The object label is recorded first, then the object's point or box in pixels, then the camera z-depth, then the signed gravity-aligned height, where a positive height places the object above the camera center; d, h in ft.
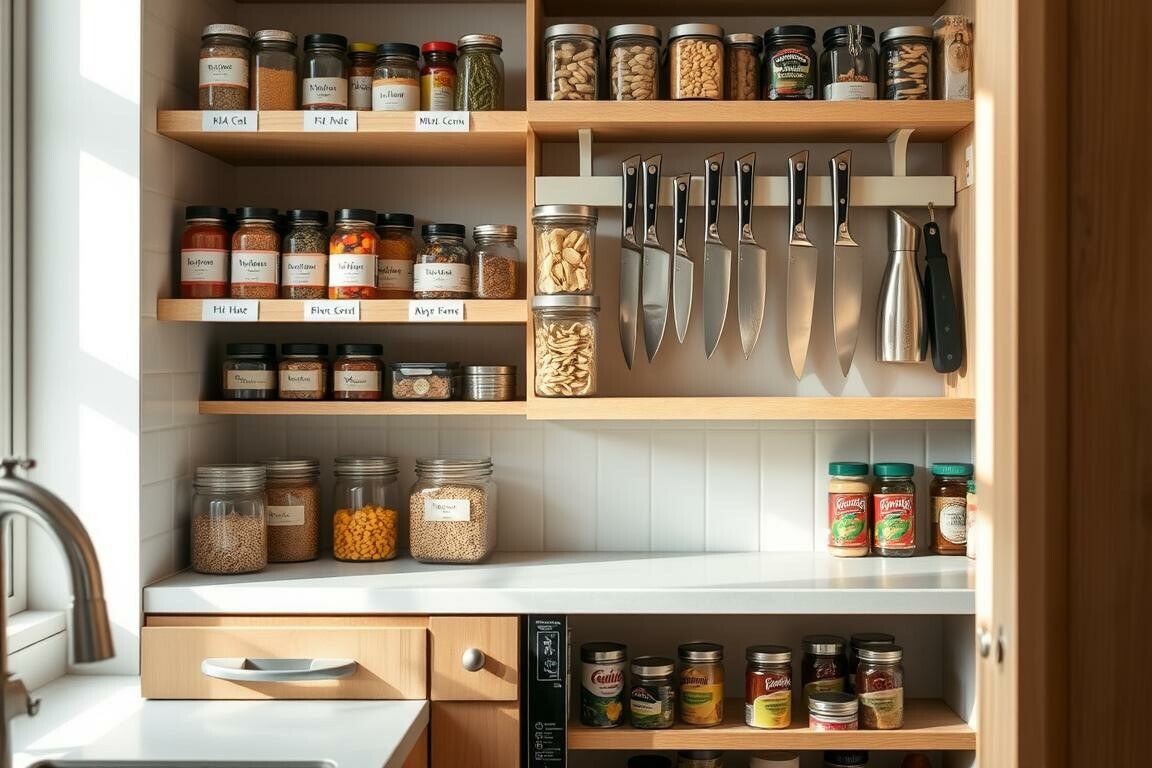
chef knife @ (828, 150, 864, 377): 7.48 +0.75
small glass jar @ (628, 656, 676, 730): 6.85 -1.77
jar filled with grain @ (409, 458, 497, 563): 7.26 -0.75
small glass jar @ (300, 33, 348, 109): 7.17 +1.91
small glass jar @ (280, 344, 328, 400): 7.39 +0.10
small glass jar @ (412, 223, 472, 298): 7.23 +0.75
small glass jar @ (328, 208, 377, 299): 7.18 +0.79
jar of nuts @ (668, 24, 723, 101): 7.16 +1.96
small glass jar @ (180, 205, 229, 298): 7.17 +0.80
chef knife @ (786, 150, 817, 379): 7.47 +0.76
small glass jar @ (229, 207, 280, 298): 7.21 +0.80
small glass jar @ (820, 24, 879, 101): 7.22 +1.97
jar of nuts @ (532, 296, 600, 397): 7.17 +0.24
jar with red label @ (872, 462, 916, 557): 7.60 -0.79
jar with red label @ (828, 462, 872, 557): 7.62 -0.76
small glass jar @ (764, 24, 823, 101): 7.23 +1.98
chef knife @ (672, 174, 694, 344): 7.48 +0.77
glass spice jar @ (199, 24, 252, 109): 7.15 +1.93
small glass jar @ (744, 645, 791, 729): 6.83 -1.73
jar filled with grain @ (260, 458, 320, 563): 7.51 -0.77
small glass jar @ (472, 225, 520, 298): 7.30 +0.78
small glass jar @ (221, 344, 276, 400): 7.43 +0.10
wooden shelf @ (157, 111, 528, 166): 7.02 +1.52
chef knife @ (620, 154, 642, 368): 7.52 +0.79
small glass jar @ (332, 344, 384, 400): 7.39 +0.10
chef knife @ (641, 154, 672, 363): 7.50 +0.74
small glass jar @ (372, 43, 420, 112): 7.14 +1.87
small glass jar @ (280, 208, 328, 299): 7.26 +0.80
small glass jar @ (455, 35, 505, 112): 7.20 +1.91
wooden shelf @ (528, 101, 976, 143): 7.07 +1.63
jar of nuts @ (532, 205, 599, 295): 7.14 +0.84
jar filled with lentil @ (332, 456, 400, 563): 7.50 -0.77
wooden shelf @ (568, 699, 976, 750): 6.73 -1.99
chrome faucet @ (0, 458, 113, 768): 3.53 -0.57
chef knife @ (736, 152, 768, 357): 7.50 +0.72
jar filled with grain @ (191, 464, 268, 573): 7.11 -0.79
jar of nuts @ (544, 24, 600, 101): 7.19 +1.96
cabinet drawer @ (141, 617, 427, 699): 6.50 -1.48
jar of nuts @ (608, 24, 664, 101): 7.26 +1.99
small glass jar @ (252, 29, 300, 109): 7.20 +1.94
